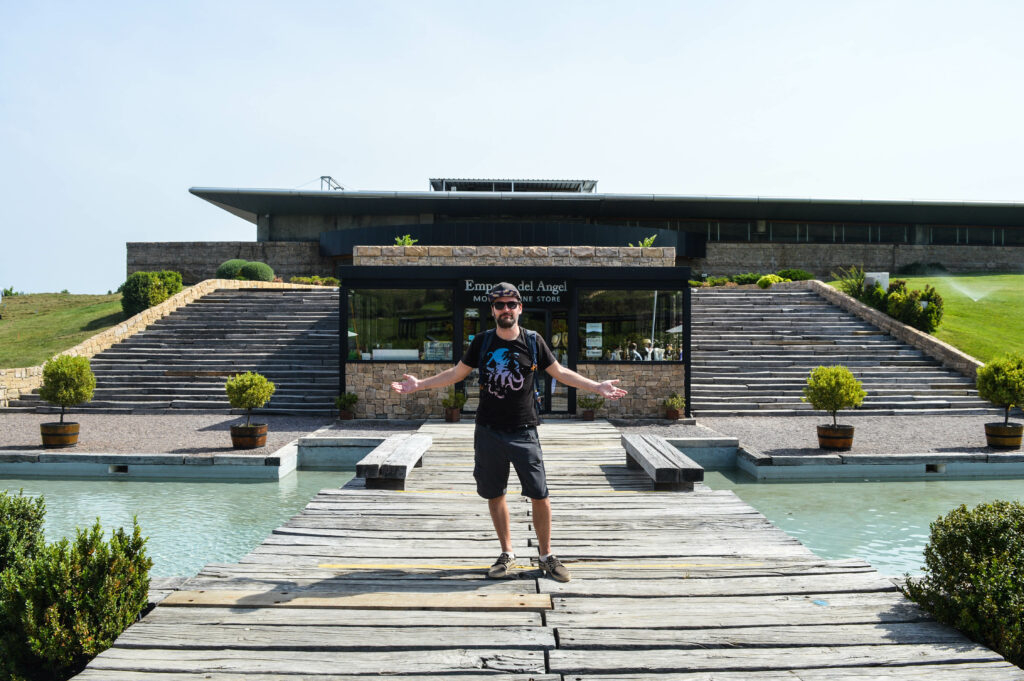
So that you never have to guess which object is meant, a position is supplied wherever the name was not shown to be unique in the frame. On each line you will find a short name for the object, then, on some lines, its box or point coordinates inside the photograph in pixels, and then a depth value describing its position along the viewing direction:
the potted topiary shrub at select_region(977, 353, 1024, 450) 12.79
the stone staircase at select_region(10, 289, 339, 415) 18.91
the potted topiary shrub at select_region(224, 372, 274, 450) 12.50
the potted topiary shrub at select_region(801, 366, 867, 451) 12.31
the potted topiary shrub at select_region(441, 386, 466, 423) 15.16
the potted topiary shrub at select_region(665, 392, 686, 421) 15.95
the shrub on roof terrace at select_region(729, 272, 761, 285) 32.44
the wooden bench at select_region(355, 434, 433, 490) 7.88
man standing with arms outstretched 4.81
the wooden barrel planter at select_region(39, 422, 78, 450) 12.40
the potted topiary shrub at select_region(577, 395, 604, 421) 15.79
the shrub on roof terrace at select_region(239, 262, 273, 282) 32.12
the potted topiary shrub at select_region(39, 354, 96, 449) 12.95
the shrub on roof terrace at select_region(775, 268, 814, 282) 34.50
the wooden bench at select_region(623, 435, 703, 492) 7.79
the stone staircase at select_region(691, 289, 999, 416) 18.47
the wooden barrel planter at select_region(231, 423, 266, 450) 12.47
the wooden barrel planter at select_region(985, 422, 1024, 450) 12.75
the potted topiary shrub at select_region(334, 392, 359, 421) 16.19
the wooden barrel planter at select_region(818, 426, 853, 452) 12.28
